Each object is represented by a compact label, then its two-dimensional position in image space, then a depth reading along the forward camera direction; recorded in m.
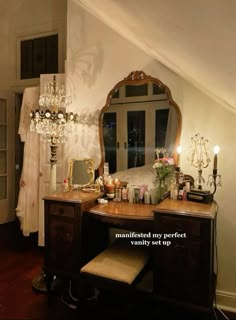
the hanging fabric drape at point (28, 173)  3.26
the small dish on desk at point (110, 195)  2.42
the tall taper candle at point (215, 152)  2.00
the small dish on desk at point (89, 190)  2.49
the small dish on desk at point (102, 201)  2.32
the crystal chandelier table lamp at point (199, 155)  2.21
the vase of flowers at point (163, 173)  2.22
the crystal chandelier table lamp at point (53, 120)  2.44
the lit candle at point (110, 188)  2.43
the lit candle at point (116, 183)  2.46
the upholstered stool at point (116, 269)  1.75
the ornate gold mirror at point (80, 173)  2.63
